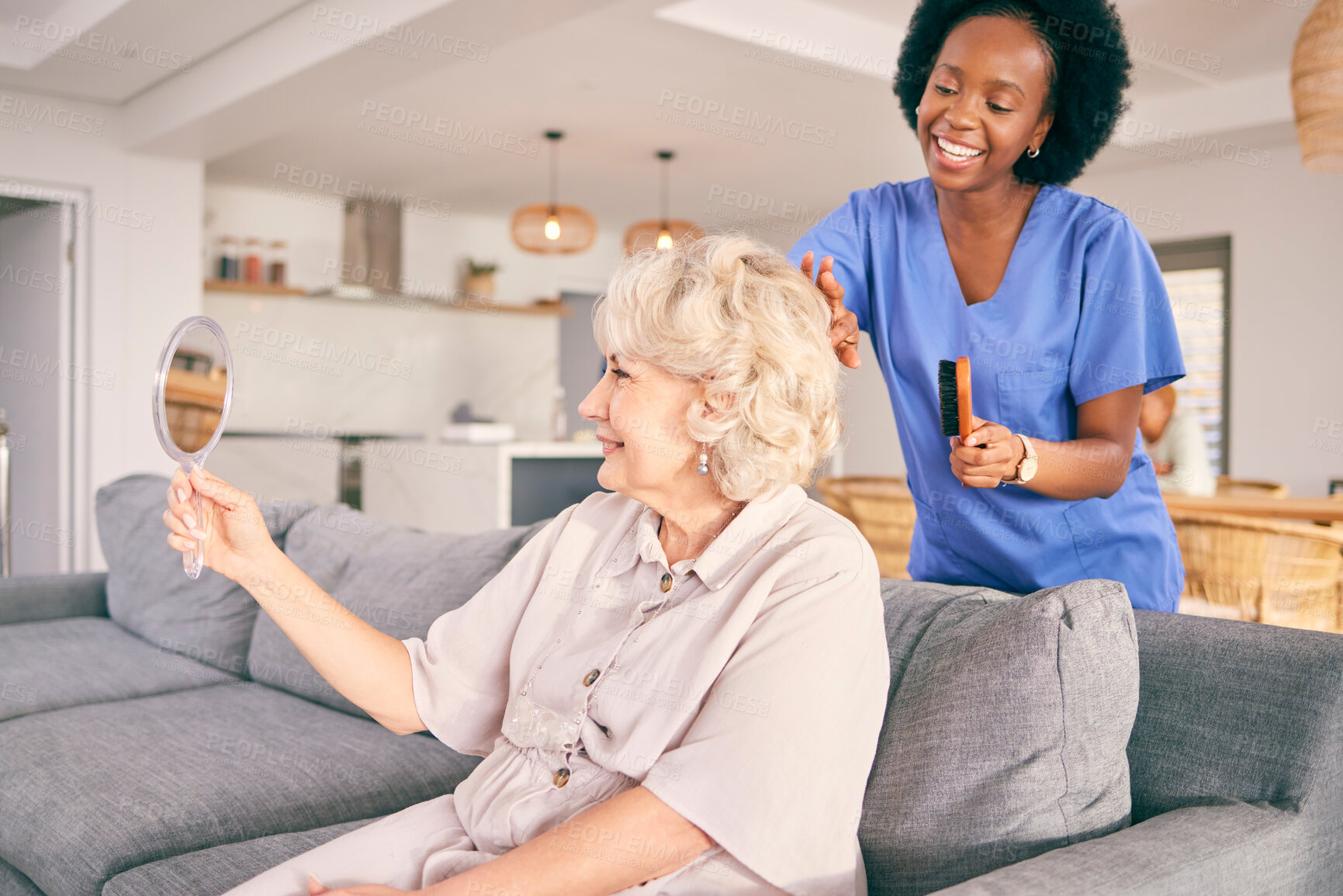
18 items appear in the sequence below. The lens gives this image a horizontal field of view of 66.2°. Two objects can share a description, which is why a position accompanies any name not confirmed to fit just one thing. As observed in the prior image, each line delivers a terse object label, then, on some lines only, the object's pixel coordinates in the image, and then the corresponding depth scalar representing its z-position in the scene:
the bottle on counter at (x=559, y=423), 6.34
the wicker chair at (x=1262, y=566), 2.93
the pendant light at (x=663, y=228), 5.86
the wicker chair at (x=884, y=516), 3.55
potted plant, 7.64
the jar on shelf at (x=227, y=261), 6.57
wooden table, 3.37
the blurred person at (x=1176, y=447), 4.07
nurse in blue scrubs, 1.38
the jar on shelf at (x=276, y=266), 6.84
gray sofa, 1.03
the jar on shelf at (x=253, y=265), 6.72
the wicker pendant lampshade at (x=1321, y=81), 2.50
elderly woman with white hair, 0.97
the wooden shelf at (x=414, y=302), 6.55
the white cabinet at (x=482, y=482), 5.28
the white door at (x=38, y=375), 5.04
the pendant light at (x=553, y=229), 5.70
